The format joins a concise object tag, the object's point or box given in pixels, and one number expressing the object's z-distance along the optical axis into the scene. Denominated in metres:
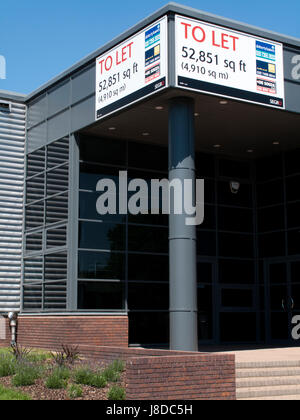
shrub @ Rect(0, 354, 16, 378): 12.85
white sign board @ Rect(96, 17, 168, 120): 15.97
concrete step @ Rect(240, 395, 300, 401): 12.53
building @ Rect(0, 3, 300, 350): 16.22
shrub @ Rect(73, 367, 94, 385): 11.80
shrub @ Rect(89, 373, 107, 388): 11.63
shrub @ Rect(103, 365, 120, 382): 11.94
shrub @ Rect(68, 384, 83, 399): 11.14
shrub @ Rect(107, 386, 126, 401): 10.95
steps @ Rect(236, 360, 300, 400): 12.59
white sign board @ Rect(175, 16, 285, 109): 15.84
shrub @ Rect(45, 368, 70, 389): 11.59
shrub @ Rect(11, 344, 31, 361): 14.35
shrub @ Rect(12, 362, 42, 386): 11.92
